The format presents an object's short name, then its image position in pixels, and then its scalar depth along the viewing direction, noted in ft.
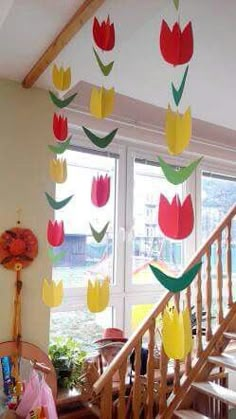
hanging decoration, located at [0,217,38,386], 6.30
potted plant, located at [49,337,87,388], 7.45
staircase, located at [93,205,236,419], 7.16
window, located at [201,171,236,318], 12.15
